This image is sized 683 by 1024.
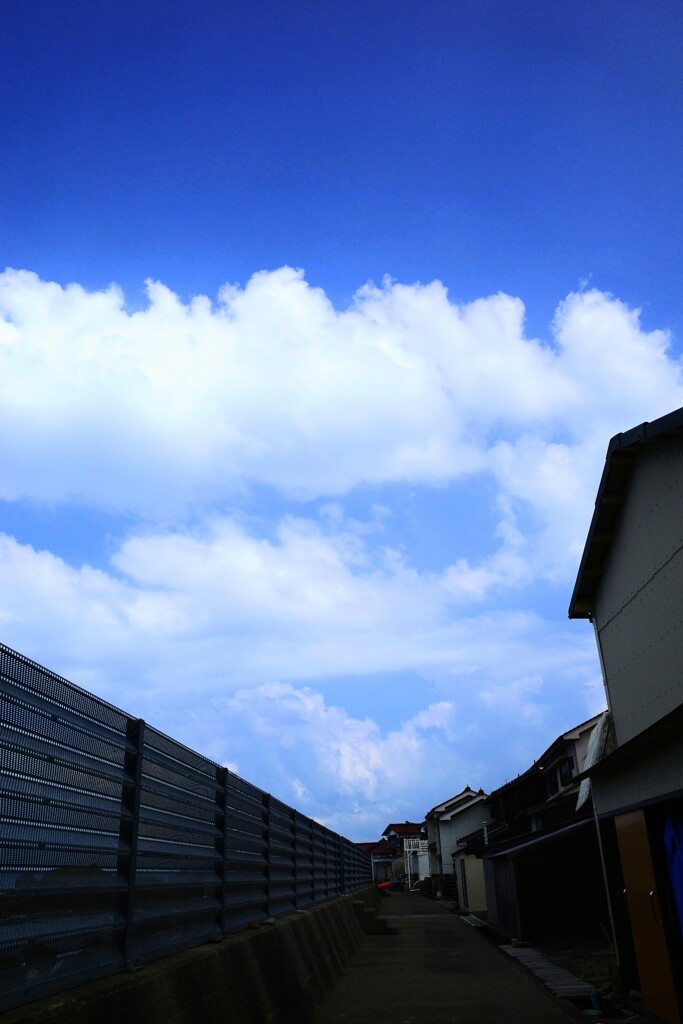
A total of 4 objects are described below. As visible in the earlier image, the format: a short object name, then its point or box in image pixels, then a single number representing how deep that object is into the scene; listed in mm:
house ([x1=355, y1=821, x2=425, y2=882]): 92562
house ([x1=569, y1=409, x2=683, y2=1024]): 9164
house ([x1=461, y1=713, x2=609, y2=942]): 20094
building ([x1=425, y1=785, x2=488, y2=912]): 51750
